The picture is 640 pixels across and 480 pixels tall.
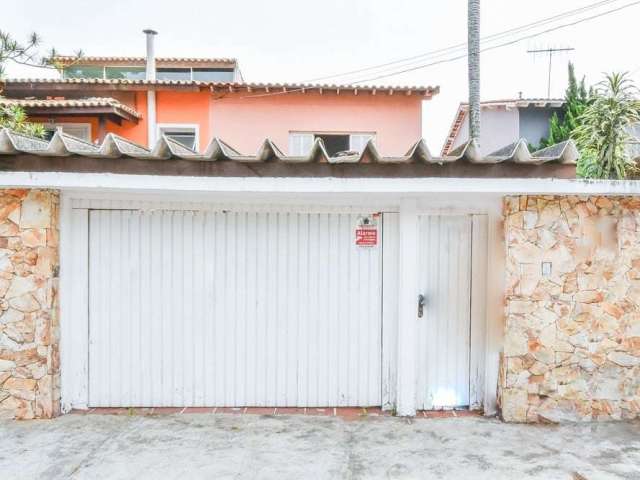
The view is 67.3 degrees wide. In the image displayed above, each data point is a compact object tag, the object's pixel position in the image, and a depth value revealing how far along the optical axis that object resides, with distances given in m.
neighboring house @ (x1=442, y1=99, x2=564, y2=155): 19.08
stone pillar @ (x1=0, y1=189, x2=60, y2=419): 6.03
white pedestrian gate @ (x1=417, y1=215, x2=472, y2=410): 6.54
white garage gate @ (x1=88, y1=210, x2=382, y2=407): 6.55
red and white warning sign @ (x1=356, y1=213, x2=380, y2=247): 6.56
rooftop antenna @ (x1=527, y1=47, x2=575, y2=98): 24.94
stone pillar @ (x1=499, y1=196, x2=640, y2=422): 6.14
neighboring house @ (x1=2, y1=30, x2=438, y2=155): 15.87
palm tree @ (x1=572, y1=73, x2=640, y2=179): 9.05
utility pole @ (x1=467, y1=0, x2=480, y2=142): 14.68
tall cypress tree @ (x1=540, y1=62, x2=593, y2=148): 17.28
